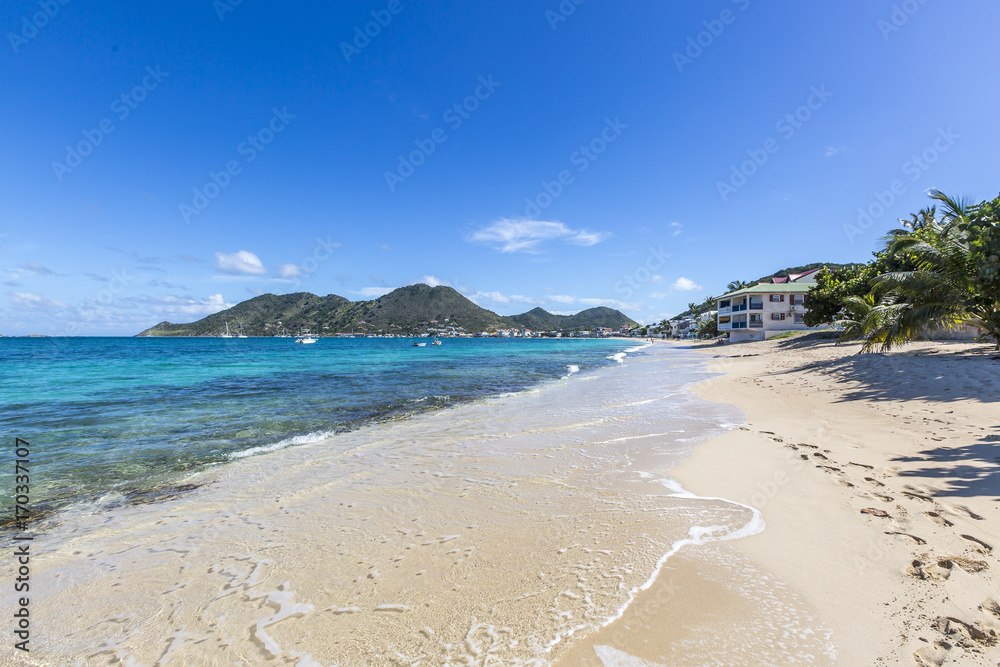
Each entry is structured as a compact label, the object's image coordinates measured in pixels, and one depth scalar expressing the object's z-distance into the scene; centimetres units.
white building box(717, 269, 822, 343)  5812
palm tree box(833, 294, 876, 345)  3080
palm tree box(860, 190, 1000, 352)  1327
